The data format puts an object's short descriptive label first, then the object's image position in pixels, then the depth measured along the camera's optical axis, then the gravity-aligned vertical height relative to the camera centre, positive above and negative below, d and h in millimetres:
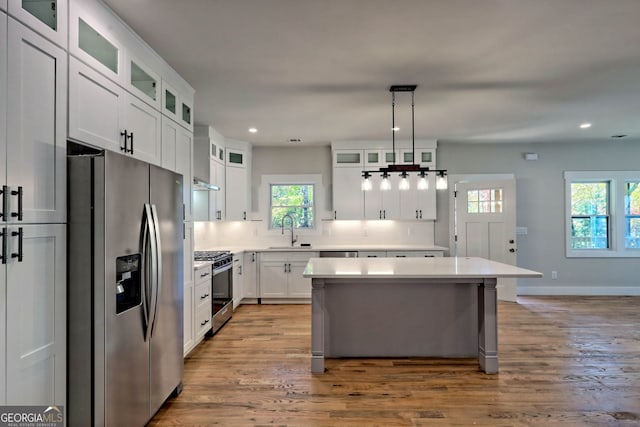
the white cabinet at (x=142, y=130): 2391 +633
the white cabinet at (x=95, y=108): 1853 +627
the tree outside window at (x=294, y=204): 6055 +239
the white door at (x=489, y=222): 5594 -70
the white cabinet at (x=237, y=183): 5523 +560
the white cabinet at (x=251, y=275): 5441 -862
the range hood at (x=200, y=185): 3691 +362
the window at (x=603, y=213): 5898 +70
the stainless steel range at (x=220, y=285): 4062 -801
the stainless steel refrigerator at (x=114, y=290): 1764 -378
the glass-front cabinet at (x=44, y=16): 1499 +915
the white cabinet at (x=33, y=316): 1448 -423
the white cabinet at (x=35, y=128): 1474 +404
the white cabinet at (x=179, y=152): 2928 +579
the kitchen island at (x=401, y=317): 3295 -918
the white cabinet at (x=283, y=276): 5438 -876
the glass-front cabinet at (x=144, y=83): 2467 +1003
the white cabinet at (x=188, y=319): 3273 -940
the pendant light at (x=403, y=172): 3293 +436
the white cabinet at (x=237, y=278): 4980 -853
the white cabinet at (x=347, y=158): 5770 +967
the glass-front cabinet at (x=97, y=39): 1872 +1033
